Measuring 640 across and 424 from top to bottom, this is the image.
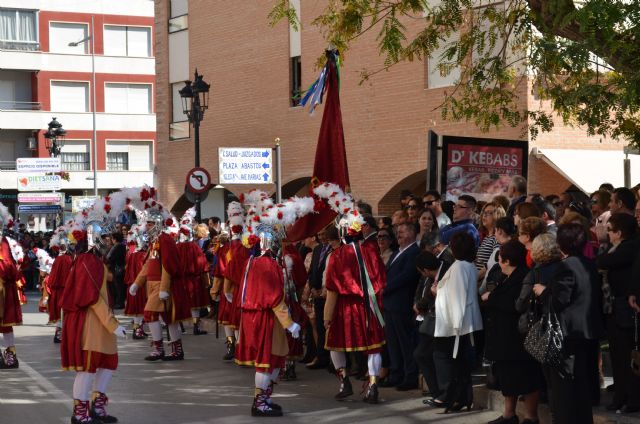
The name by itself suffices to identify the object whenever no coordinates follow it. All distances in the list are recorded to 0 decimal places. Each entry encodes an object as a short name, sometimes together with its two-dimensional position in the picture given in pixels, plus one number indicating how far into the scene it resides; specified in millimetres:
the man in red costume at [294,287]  11320
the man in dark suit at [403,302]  11820
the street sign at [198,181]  22859
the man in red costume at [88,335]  10086
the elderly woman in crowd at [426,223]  12477
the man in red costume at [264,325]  10422
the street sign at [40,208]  37406
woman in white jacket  10203
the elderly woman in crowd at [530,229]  9617
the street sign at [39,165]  38156
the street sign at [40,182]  38219
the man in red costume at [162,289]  15219
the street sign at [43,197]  37219
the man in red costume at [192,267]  15867
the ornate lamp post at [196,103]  22875
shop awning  19578
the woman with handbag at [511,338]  9359
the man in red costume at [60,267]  12859
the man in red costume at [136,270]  16953
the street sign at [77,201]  36219
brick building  22828
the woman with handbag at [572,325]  8438
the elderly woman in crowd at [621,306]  9273
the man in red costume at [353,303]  11109
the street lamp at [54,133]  37125
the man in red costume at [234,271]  13060
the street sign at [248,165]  24172
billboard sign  14359
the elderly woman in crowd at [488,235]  10969
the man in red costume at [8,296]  14578
